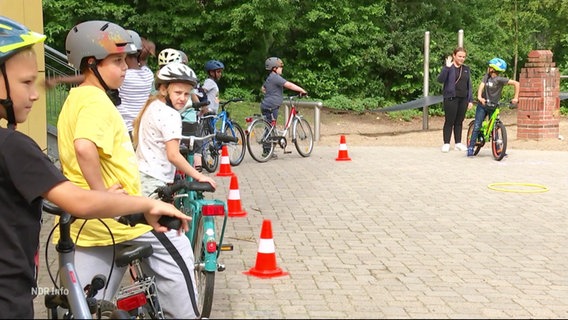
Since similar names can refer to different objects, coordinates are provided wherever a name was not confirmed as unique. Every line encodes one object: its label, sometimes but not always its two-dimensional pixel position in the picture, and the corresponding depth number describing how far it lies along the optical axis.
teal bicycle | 5.15
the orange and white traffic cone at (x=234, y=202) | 9.12
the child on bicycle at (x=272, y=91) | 15.19
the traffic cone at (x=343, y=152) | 15.28
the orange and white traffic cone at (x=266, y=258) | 6.51
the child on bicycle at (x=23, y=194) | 2.66
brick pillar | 19.03
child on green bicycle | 14.92
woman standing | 16.06
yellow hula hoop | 11.19
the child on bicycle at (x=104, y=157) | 3.69
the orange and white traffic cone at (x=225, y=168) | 12.75
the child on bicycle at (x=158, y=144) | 5.19
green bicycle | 14.61
